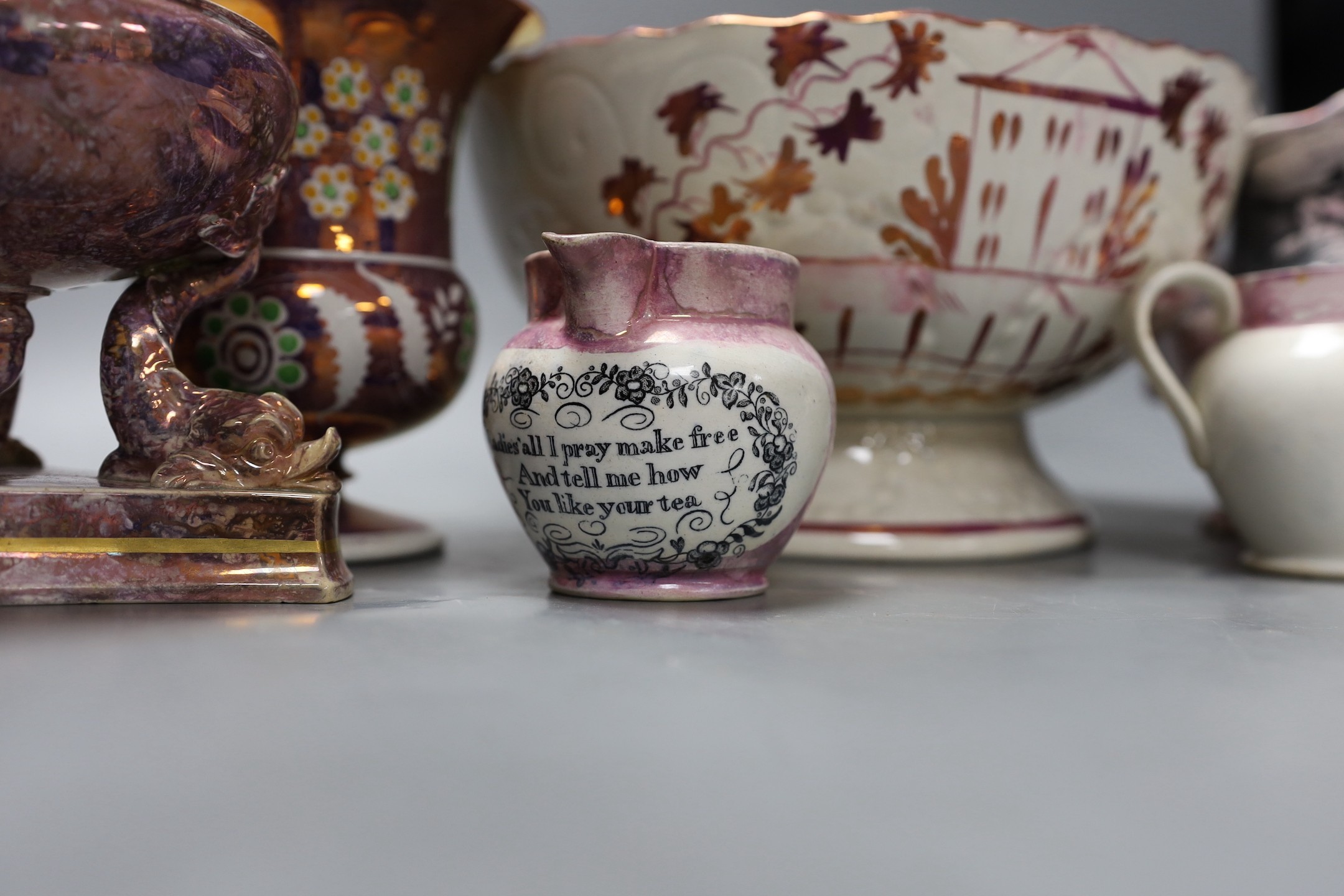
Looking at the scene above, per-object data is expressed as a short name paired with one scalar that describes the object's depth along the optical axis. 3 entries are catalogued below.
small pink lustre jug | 0.56
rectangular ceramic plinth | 0.53
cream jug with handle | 0.71
